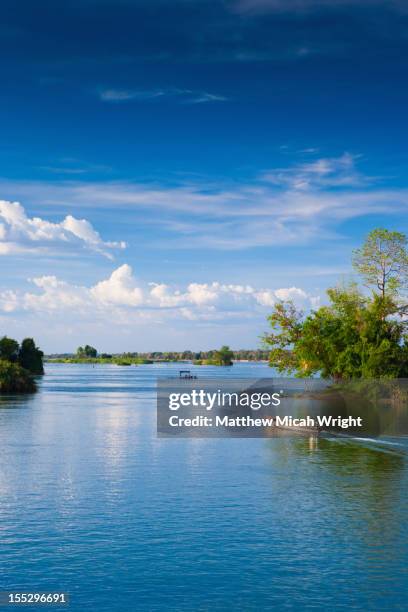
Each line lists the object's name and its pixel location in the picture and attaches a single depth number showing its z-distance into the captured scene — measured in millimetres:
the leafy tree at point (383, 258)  107625
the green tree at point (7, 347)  193012
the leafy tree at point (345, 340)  106188
